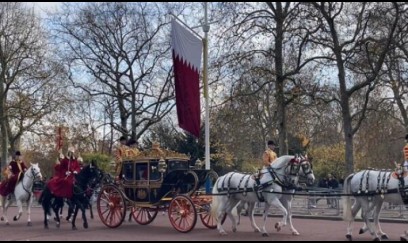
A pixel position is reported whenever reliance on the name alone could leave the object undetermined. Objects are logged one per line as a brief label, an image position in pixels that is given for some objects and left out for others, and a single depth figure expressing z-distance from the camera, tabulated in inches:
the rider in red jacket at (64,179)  694.5
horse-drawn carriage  641.6
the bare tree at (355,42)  836.6
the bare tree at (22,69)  1414.9
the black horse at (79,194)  697.0
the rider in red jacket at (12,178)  800.9
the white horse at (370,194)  528.4
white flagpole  784.6
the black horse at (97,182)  706.8
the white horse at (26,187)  770.2
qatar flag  733.3
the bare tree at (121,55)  1289.4
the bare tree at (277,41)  885.8
